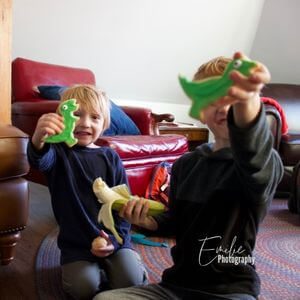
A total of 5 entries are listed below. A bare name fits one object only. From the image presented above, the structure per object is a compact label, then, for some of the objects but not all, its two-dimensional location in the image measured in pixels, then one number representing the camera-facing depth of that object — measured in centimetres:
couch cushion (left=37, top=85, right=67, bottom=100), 207
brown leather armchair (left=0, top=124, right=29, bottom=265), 113
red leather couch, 177
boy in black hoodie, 69
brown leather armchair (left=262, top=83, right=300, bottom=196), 311
